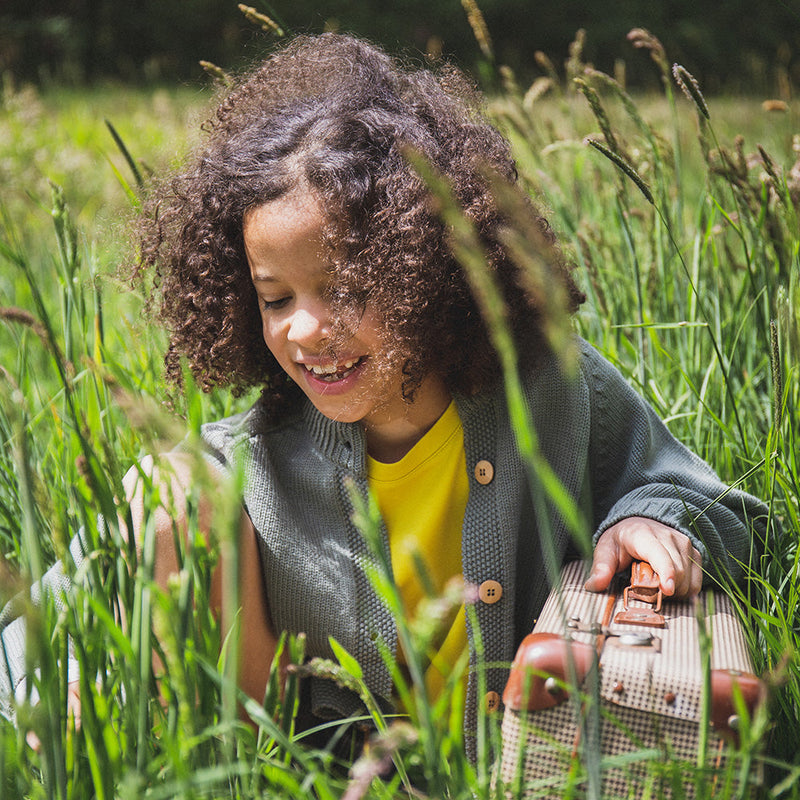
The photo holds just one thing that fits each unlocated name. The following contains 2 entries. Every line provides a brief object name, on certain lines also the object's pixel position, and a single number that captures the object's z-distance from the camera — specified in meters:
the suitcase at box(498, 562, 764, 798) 0.80
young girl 1.21
